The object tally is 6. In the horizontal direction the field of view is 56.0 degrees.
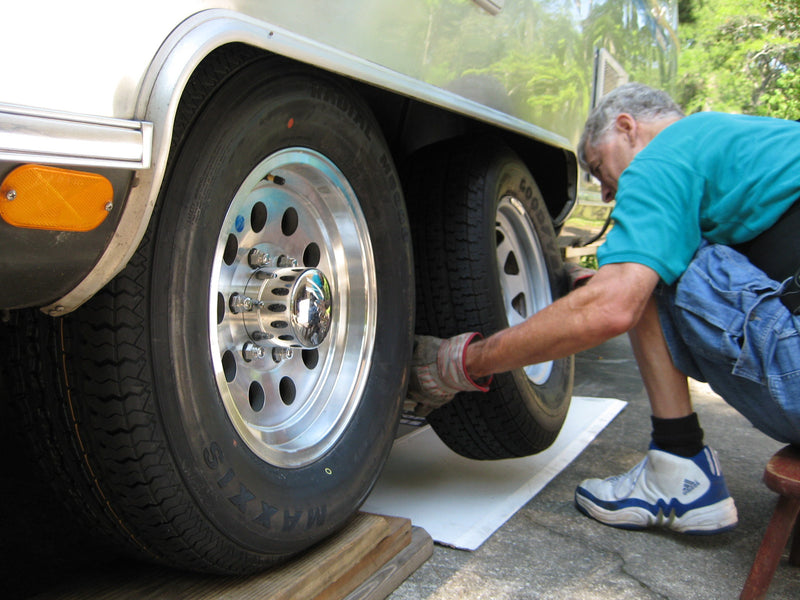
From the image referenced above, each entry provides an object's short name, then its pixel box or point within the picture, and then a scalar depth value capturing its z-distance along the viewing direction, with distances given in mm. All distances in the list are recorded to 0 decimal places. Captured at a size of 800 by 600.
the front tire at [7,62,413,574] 997
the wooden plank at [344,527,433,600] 1364
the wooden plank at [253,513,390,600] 1220
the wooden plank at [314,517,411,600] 1315
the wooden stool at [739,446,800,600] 1376
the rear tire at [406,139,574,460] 1847
